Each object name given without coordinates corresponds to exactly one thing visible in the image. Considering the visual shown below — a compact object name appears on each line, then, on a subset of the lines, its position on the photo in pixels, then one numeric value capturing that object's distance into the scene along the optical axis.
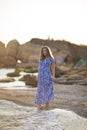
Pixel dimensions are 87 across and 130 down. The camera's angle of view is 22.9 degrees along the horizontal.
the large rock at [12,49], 69.75
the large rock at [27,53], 70.30
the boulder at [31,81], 18.25
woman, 6.93
